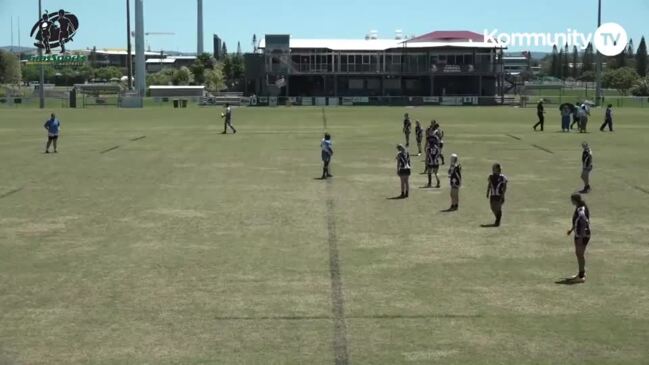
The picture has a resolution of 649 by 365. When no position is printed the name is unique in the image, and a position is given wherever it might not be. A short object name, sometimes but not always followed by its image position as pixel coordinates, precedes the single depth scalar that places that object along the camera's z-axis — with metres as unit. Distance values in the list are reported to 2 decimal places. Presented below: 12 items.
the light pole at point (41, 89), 89.81
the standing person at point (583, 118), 49.81
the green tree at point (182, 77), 151.25
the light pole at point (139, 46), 116.00
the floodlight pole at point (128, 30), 115.34
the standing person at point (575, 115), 51.10
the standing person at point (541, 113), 51.12
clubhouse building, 113.19
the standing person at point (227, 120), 48.94
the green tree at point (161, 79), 160.62
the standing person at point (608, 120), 50.38
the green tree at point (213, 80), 153.75
